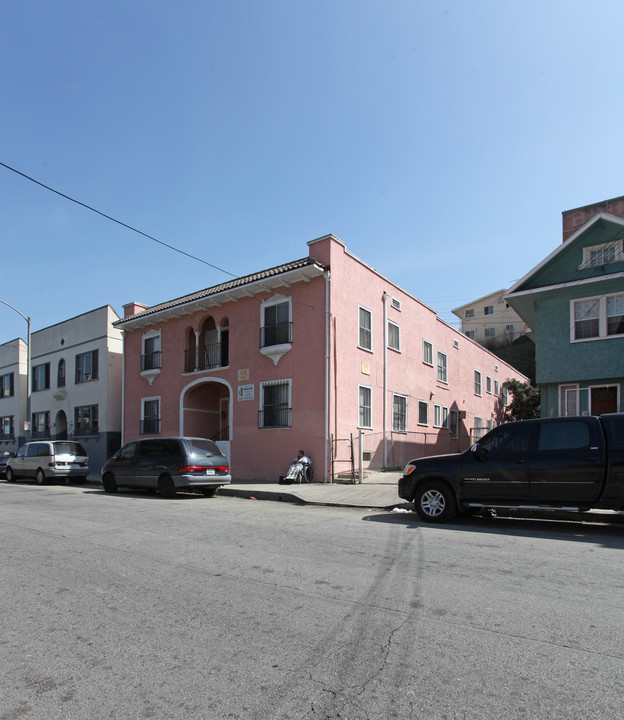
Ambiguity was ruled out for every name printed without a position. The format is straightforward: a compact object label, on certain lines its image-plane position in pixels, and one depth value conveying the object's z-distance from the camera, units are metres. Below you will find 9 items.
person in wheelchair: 17.16
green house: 16.30
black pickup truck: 8.65
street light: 26.43
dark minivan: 14.88
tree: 36.09
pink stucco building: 18.52
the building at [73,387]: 28.47
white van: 21.44
